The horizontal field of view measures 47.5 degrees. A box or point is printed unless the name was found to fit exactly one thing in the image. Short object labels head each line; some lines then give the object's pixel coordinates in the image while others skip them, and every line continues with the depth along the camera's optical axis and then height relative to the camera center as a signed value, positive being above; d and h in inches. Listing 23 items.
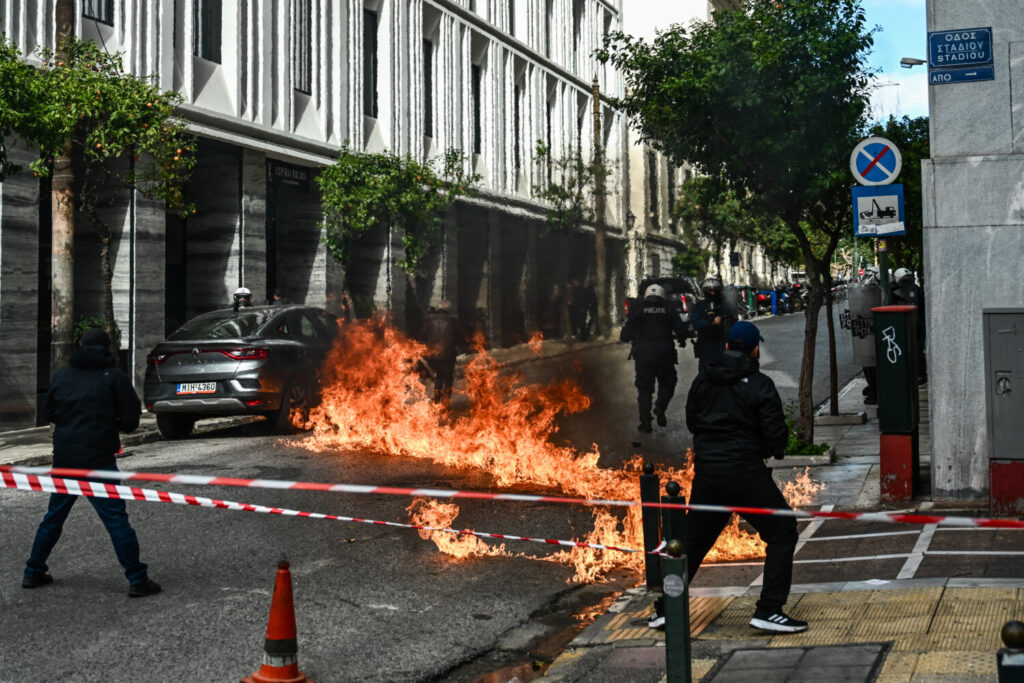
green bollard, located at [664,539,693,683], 163.6 -34.6
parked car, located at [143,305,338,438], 527.5 +3.5
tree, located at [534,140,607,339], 1422.2 +225.1
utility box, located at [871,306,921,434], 359.3 -1.0
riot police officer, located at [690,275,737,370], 498.0 +21.7
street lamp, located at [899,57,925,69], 958.4 +257.1
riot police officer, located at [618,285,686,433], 554.9 +15.7
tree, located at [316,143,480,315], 932.6 +144.5
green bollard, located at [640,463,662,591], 255.0 -32.4
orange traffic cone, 177.2 -40.5
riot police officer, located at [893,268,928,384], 593.9 +42.0
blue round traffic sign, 382.3 +69.5
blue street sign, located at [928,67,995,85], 348.8 +89.3
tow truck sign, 381.4 +53.6
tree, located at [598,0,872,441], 471.8 +114.9
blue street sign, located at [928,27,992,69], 348.2 +97.1
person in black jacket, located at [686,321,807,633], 226.5 -16.3
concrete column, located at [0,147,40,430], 633.6 +47.1
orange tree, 526.6 +124.2
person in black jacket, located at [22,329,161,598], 262.5 -11.7
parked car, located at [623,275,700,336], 1341.0 +98.5
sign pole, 390.3 +34.8
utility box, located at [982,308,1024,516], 332.2 -9.5
